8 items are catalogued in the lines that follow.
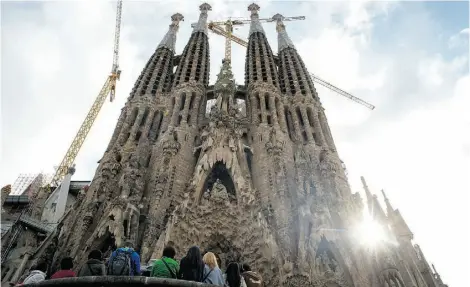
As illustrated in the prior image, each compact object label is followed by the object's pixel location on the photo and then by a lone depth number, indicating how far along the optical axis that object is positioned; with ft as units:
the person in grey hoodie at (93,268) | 19.62
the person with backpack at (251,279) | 19.76
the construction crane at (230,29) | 147.33
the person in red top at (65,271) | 19.79
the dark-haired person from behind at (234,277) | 19.62
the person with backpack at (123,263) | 19.54
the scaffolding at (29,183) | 118.21
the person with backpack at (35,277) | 19.77
